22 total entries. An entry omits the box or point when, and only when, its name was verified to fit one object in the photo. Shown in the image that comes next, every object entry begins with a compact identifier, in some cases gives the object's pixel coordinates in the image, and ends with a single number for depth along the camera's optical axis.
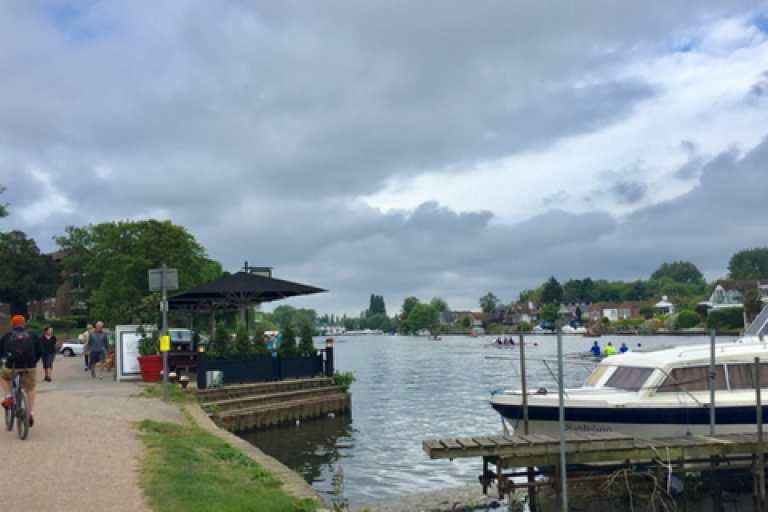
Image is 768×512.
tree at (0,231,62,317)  81.69
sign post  18.19
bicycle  11.13
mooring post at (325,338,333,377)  23.94
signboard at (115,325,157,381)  22.83
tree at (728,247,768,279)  181.38
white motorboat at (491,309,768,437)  12.79
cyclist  11.32
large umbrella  22.66
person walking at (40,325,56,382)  21.23
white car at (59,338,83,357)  54.50
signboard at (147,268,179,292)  18.30
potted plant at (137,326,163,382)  21.91
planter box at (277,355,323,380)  22.45
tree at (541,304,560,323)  161.88
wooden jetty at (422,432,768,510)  10.07
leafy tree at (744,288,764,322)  89.90
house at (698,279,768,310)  142.00
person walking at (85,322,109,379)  24.34
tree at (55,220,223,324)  57.16
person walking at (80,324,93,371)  26.16
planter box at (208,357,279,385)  20.66
